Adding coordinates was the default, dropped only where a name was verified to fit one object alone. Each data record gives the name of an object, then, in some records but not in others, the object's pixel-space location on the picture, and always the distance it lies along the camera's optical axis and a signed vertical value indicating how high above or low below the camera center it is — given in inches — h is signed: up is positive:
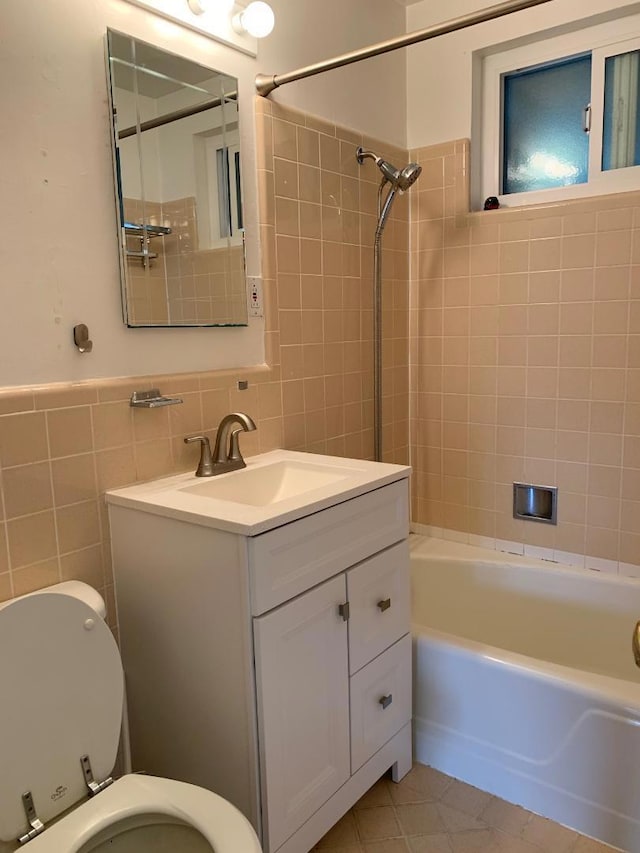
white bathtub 61.9 -40.7
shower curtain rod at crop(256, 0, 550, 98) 59.4 +29.2
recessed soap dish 92.3 -25.7
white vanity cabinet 51.9 -28.2
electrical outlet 74.4 +4.2
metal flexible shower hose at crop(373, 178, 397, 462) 89.3 +0.6
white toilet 44.0 -31.2
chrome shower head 82.6 +20.2
